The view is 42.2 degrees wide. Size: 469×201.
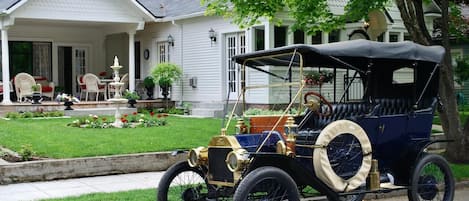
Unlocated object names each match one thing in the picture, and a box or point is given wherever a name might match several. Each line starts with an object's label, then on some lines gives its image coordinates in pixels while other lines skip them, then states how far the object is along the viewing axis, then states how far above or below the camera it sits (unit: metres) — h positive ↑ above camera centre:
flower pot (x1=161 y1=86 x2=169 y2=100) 22.77 -0.26
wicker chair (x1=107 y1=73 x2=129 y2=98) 22.97 -0.15
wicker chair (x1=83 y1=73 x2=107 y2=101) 22.41 +0.04
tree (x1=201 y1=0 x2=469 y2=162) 11.61 +1.47
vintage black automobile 6.44 -0.68
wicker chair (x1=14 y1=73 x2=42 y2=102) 20.72 -0.03
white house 20.22 +1.66
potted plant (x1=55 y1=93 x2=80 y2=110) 20.05 -0.54
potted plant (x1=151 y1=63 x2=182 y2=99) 21.94 +0.40
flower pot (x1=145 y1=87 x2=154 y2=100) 23.58 -0.31
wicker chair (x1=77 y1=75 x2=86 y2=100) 22.90 -0.03
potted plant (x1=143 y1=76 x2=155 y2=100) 23.14 -0.03
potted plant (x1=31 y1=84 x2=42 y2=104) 20.12 -0.30
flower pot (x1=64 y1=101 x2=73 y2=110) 20.03 -0.69
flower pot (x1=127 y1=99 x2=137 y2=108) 21.30 -0.63
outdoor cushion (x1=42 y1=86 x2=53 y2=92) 22.25 -0.18
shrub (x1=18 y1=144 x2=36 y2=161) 10.12 -1.16
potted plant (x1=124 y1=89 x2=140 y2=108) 21.34 -0.46
